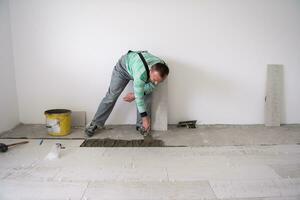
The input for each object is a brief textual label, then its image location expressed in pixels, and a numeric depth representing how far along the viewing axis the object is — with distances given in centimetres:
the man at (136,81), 234
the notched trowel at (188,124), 312
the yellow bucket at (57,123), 273
